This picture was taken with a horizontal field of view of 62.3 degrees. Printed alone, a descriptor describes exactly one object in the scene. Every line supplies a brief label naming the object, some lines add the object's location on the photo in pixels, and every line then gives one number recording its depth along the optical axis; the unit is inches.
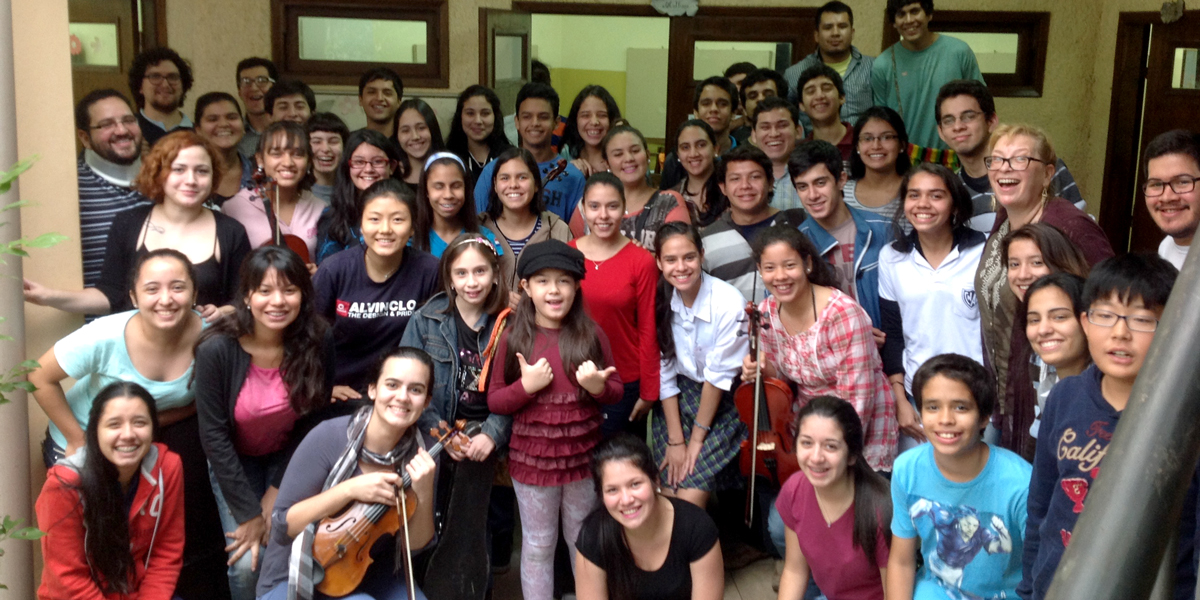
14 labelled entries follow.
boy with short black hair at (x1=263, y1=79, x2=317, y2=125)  169.8
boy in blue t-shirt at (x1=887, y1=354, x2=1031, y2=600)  91.2
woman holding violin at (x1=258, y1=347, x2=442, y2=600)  96.5
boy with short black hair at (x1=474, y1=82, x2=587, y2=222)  156.9
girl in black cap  114.3
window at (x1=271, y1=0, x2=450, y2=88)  227.3
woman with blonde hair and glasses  104.6
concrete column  94.5
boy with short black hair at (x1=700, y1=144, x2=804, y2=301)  131.5
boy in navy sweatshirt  68.6
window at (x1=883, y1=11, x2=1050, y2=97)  231.6
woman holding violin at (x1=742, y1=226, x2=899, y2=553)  112.9
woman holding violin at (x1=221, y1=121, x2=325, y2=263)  135.3
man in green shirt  183.6
